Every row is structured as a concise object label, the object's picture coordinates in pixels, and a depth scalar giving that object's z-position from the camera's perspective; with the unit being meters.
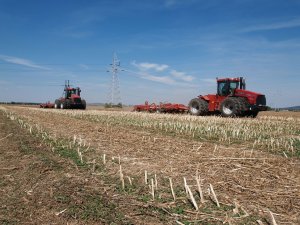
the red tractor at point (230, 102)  15.50
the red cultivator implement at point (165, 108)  20.04
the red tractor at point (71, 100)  29.21
